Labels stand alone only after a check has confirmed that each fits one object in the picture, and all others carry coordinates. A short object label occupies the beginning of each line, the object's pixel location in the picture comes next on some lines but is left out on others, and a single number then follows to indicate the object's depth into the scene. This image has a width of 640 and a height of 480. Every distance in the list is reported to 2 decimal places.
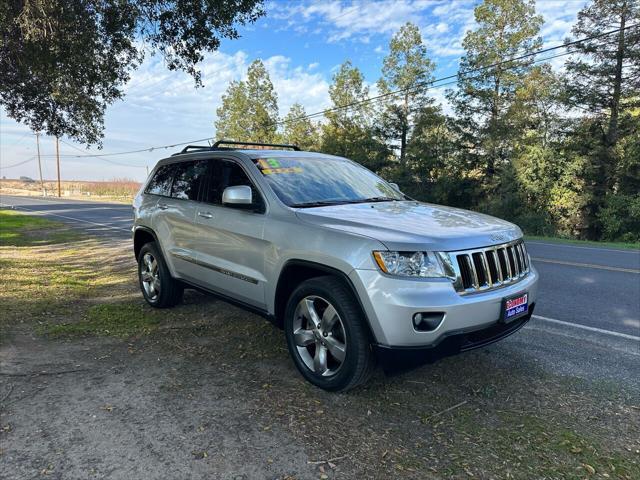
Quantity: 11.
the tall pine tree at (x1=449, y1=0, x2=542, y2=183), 26.72
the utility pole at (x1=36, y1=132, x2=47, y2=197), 64.28
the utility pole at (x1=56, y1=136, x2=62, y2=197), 62.91
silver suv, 2.97
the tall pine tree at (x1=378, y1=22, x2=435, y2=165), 31.34
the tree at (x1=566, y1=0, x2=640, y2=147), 22.36
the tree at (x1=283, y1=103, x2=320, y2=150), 41.59
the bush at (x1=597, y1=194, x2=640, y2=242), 21.64
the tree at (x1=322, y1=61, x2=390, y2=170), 34.53
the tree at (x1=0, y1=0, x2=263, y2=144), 6.10
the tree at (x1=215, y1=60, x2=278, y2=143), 43.09
